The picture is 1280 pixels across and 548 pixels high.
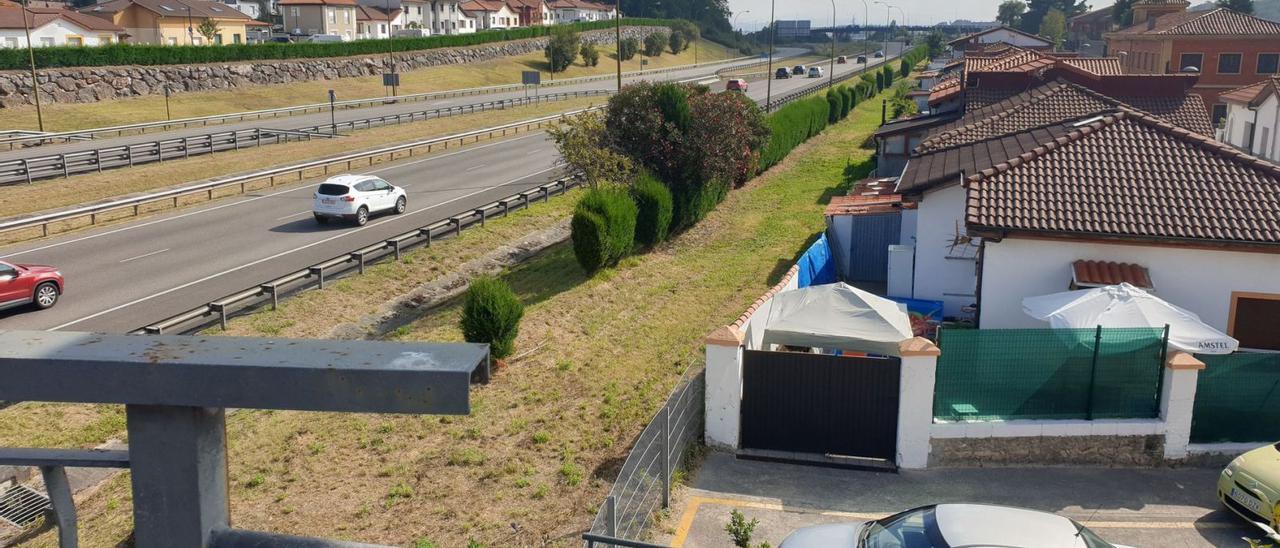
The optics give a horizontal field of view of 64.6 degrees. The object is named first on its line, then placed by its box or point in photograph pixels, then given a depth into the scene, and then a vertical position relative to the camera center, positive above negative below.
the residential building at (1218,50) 64.12 +0.84
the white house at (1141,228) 17.19 -2.79
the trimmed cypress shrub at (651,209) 28.11 -4.05
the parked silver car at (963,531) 8.09 -3.78
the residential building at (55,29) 70.81 +2.15
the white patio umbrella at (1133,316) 14.70 -3.78
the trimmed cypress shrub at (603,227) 25.20 -4.15
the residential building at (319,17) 113.94 +4.67
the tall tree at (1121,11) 125.10 +6.74
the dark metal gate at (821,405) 13.47 -4.53
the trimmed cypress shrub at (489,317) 18.48 -4.61
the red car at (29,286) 20.78 -4.70
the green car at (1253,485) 11.49 -4.77
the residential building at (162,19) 91.94 +3.52
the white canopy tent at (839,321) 15.73 -4.08
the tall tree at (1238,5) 130.62 +7.50
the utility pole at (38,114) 50.58 -2.83
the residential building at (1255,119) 44.00 -2.52
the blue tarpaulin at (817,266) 22.60 -4.71
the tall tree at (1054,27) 154.88 +5.38
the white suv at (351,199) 30.77 -4.23
